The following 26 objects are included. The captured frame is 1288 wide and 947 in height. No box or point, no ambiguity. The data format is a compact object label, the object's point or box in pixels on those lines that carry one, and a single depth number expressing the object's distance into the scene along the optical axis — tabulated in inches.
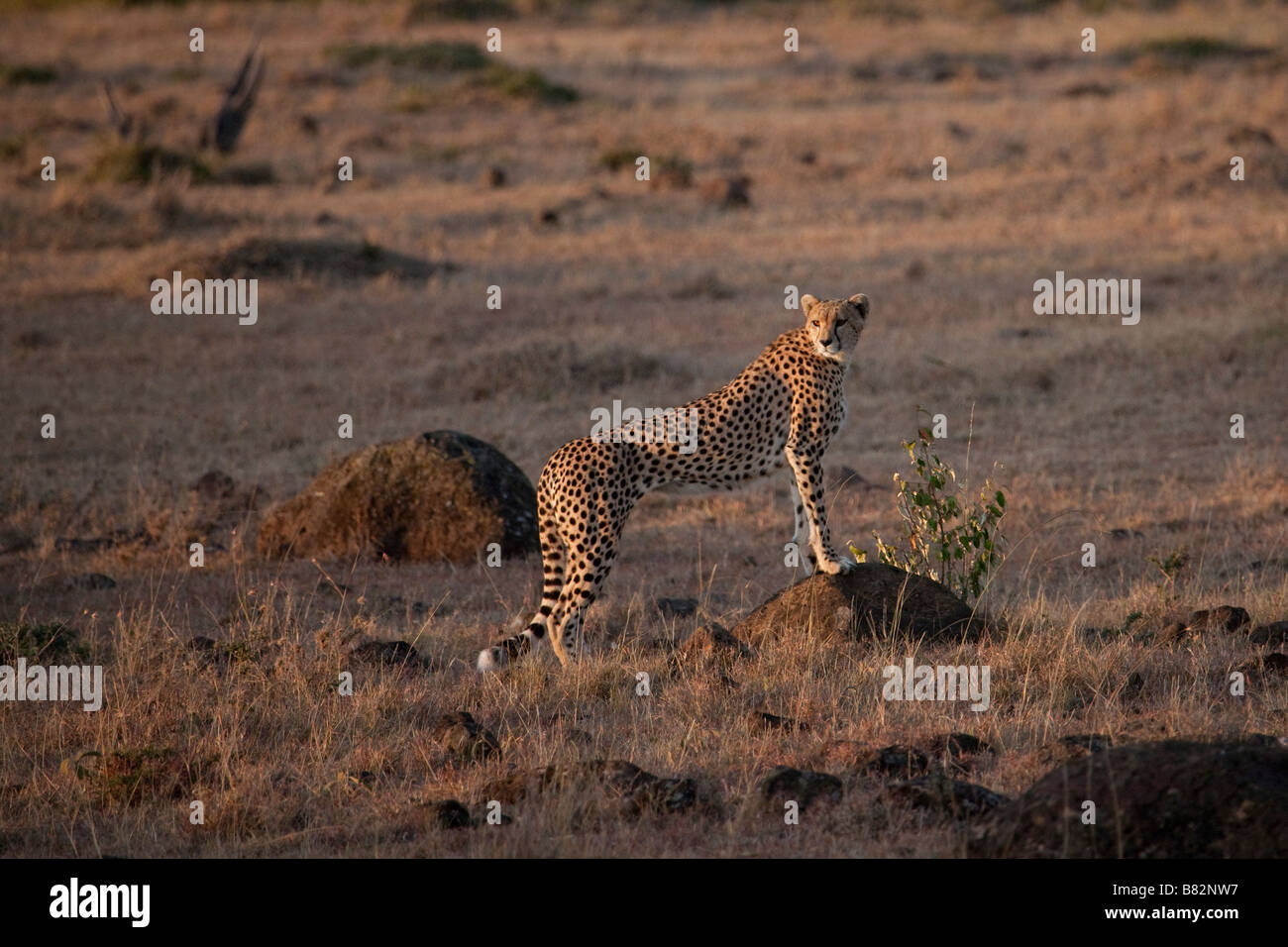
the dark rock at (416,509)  787.4
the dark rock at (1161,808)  349.1
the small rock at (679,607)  668.7
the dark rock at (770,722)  493.4
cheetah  576.1
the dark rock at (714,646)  566.3
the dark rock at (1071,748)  450.3
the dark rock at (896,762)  450.3
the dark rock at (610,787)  424.8
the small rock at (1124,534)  776.9
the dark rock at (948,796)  413.1
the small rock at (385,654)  579.5
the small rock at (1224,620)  586.2
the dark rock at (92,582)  732.0
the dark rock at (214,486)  875.4
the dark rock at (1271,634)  567.5
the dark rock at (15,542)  799.7
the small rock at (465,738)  477.4
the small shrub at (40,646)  596.7
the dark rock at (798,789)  427.5
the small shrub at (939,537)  602.5
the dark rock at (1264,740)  409.3
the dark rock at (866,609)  586.2
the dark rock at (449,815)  419.5
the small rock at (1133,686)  525.7
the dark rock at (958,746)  465.4
